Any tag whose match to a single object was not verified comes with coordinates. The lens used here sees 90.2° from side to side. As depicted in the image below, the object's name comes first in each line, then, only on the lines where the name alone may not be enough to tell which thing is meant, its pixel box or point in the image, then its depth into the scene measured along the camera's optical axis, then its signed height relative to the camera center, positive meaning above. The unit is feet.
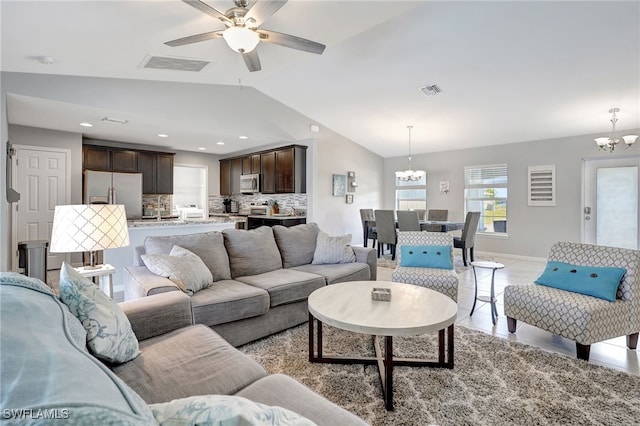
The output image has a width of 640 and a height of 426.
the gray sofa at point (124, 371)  1.57 -1.16
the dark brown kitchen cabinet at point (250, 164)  23.65 +3.29
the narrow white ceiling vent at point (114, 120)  15.08 +4.18
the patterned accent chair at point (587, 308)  7.51 -2.43
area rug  5.65 -3.63
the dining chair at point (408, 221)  19.18 -0.75
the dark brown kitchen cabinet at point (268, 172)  22.41 +2.54
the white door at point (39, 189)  16.19 +0.88
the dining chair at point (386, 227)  20.10 -1.23
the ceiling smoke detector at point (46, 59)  10.29 +4.82
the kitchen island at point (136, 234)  12.59 -1.16
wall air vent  19.83 +1.54
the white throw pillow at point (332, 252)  11.95 -1.65
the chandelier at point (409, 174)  21.40 +2.33
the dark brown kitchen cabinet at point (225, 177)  26.23 +2.52
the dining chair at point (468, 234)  18.25 -1.44
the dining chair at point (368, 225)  22.57 -1.21
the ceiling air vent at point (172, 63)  11.38 +5.42
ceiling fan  7.06 +4.40
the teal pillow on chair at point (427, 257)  11.27 -1.72
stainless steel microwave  23.41 +1.79
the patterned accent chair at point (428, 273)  10.24 -2.16
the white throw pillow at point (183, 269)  7.89 -1.59
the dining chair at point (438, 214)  23.20 -0.39
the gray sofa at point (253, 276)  7.74 -2.12
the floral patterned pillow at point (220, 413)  2.12 -1.44
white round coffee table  5.86 -2.11
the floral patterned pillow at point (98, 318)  4.23 -1.55
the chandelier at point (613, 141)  15.51 +3.48
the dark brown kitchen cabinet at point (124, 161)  20.31 +2.99
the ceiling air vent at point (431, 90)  15.46 +5.89
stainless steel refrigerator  18.93 +1.06
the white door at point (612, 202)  17.34 +0.46
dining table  18.98 -1.04
